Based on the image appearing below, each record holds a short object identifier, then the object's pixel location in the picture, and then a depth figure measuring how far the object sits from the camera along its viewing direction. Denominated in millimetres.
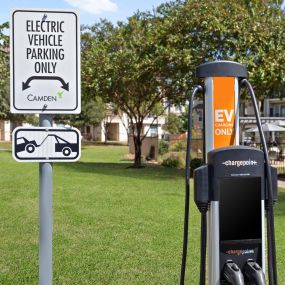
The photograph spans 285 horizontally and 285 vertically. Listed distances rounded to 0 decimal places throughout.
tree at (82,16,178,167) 18047
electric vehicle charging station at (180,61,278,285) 2926
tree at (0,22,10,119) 11156
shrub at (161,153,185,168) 22156
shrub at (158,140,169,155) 29266
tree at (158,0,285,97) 16047
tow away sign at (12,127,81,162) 2736
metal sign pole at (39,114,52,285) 2770
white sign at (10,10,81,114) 2719
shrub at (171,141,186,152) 28266
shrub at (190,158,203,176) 16781
